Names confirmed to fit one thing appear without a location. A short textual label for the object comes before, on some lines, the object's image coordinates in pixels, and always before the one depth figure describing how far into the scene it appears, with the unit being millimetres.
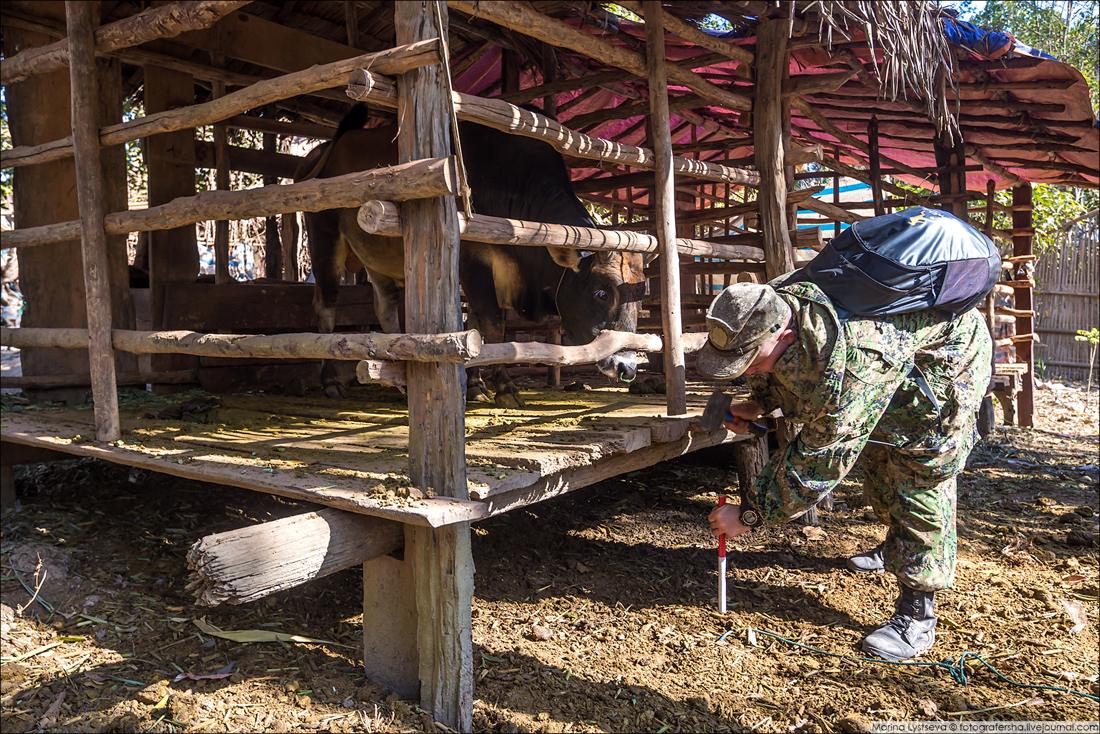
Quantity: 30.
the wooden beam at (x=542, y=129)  2502
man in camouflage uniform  2637
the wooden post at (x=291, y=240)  8422
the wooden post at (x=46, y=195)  5008
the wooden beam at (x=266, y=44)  5223
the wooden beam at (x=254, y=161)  6168
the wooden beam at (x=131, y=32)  3297
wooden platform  2660
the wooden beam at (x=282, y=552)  2230
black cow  4461
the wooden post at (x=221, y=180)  5699
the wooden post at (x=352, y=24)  5309
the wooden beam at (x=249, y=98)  2469
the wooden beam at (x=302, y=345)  2482
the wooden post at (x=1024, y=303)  8414
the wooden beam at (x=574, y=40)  2971
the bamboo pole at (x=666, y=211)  3818
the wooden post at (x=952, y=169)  6848
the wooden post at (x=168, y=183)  5336
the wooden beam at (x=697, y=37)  4168
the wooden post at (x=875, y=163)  6680
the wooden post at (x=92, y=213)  3658
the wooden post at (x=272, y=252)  8148
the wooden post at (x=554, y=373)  5969
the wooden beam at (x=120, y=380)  4934
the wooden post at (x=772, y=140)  4414
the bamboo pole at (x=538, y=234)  2537
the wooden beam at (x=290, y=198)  2447
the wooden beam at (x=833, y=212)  5408
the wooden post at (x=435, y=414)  2541
